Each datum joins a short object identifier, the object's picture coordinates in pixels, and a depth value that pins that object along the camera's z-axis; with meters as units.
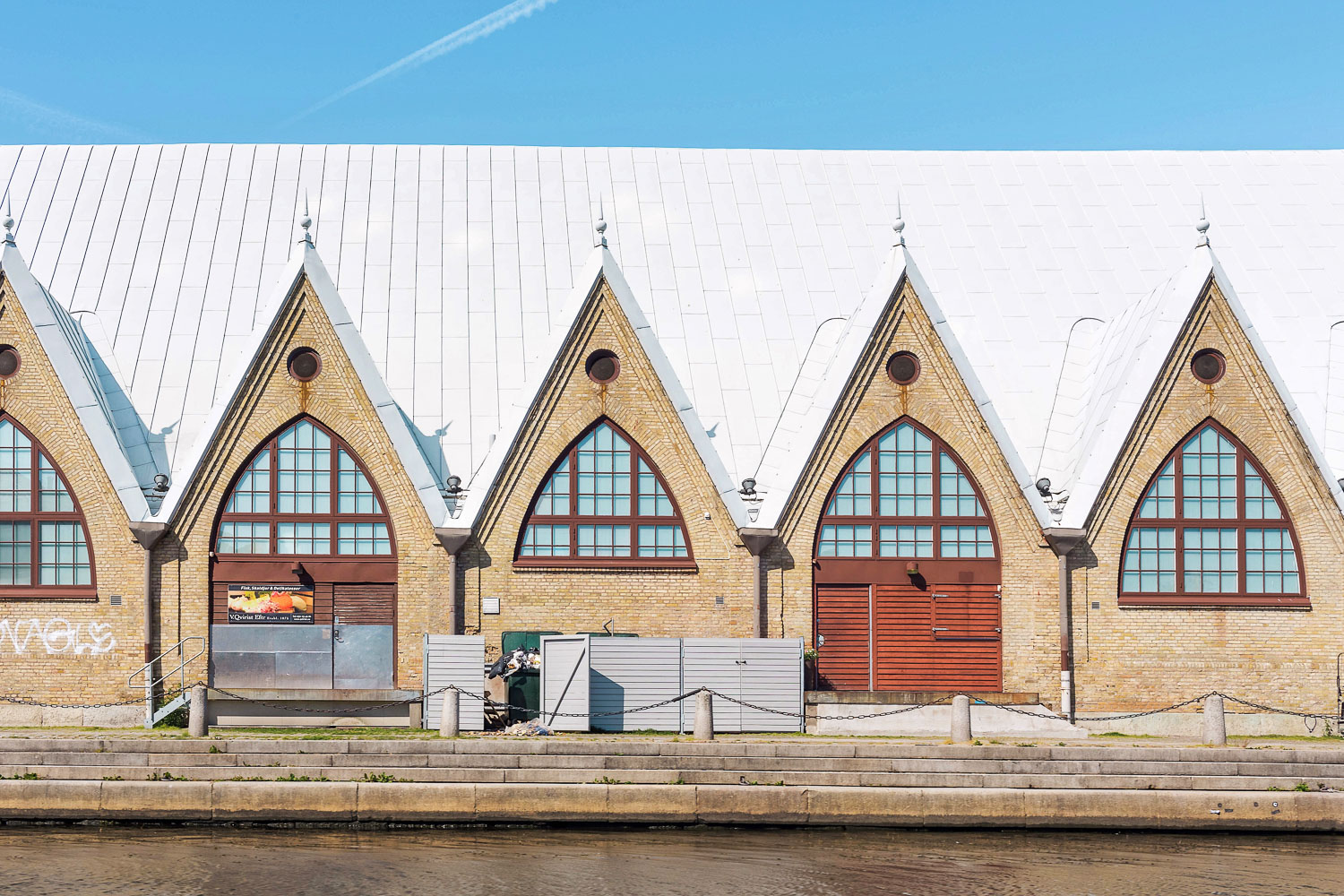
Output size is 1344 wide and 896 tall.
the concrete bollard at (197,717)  26.73
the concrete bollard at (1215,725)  26.47
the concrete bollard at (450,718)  26.75
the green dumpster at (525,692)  29.28
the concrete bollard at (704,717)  26.33
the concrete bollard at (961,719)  25.94
